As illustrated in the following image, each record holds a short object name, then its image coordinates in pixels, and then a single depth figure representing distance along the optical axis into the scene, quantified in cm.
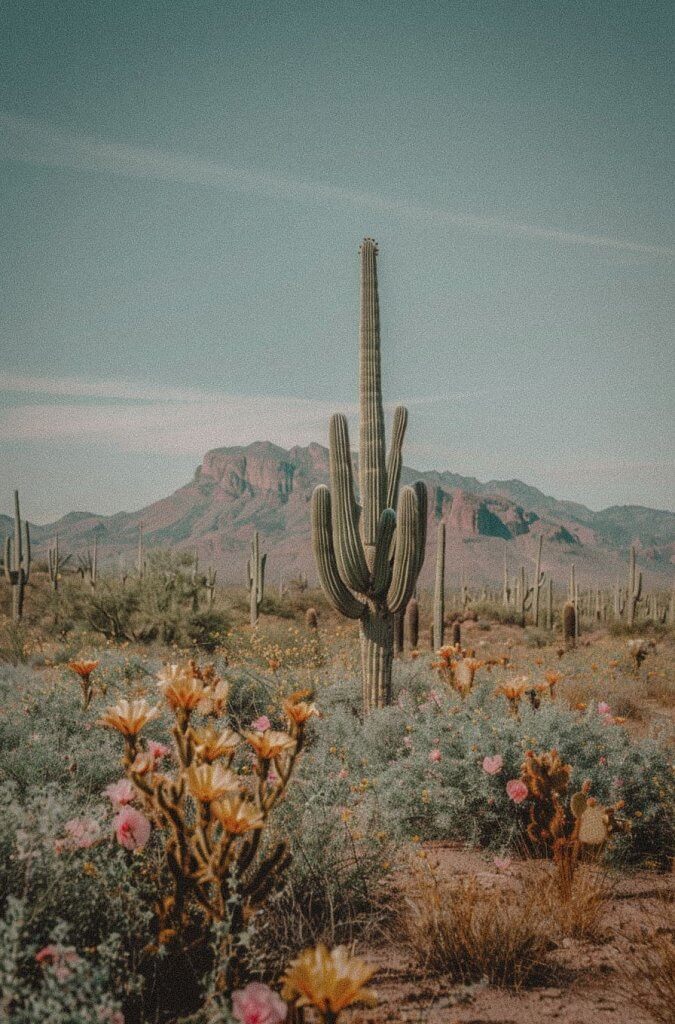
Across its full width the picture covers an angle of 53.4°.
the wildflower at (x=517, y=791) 369
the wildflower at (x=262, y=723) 366
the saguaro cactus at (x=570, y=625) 1622
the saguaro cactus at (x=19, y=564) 1650
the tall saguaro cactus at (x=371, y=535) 707
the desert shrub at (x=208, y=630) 1393
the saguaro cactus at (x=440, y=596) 1343
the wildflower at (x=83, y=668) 331
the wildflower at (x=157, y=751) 249
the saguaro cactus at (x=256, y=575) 1842
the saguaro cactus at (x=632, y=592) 2276
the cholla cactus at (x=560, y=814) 350
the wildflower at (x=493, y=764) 396
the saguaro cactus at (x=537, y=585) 2560
